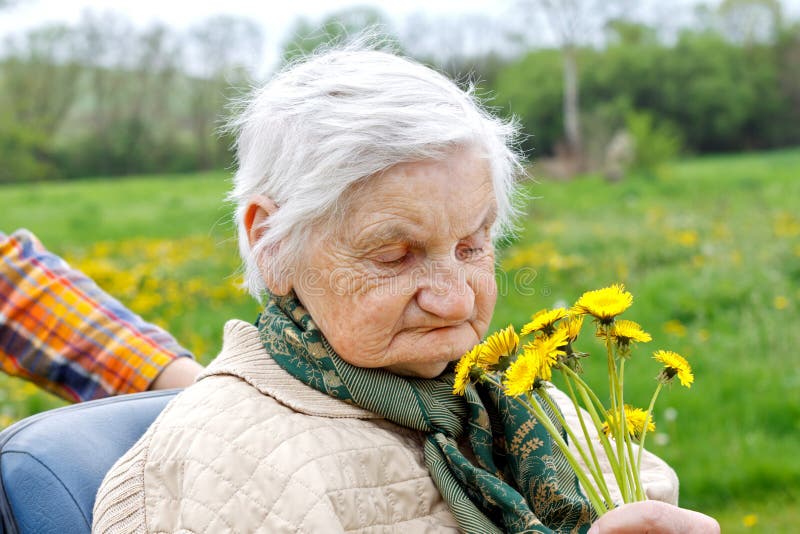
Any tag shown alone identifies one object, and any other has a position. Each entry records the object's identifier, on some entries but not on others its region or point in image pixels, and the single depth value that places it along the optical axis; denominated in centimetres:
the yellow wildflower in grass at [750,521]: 335
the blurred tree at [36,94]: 1694
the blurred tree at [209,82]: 1623
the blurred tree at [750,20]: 2180
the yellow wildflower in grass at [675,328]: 506
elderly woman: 139
